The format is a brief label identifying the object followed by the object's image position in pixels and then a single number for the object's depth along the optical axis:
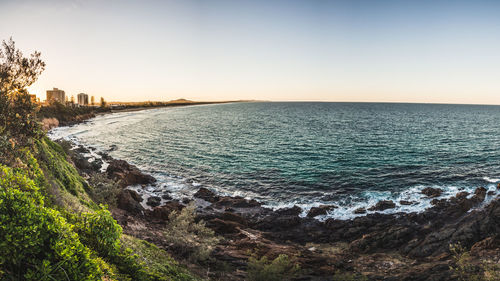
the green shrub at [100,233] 8.84
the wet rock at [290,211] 25.86
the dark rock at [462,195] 27.52
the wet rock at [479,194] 26.22
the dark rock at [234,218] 24.00
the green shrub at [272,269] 13.63
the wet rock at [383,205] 25.92
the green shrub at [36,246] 5.77
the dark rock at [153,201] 27.83
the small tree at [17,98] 12.28
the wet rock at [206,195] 29.68
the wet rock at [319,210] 25.42
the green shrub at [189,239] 15.64
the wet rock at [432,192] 28.55
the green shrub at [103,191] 19.55
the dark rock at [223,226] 22.31
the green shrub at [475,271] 12.28
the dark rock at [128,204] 23.19
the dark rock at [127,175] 32.52
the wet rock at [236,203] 27.95
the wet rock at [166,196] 29.50
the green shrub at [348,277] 14.59
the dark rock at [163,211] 23.82
